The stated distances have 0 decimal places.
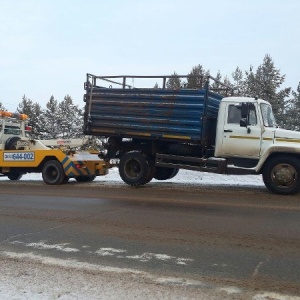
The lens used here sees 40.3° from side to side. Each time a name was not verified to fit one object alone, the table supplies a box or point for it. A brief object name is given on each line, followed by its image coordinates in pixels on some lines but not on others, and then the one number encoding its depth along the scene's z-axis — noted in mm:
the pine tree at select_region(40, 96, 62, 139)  56281
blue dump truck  10531
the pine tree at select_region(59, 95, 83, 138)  55969
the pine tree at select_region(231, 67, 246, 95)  43188
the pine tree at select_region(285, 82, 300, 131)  43844
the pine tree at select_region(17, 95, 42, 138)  57341
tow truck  13797
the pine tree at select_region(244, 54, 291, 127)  35344
